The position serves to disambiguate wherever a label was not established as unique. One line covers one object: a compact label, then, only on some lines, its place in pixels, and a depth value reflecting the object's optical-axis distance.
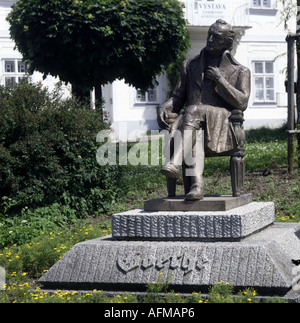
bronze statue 6.20
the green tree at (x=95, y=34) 11.70
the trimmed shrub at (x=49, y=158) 8.77
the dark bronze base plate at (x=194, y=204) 5.91
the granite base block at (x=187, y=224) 5.65
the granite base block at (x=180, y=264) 5.30
